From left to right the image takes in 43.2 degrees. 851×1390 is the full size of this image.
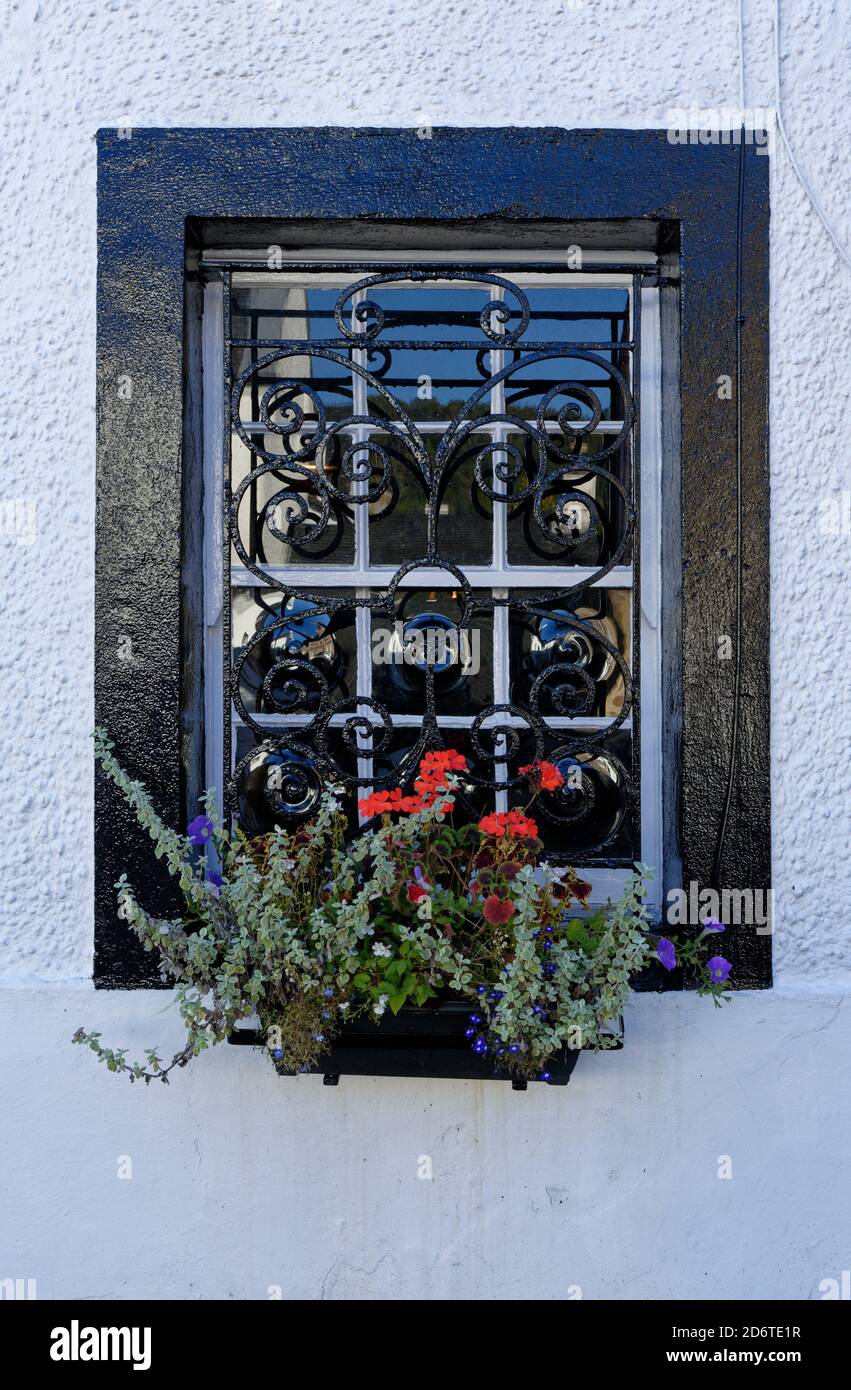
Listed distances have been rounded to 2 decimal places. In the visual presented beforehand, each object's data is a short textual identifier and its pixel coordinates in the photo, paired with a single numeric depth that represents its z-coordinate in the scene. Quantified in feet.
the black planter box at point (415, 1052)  7.48
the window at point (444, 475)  8.20
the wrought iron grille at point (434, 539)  8.46
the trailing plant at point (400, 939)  7.19
